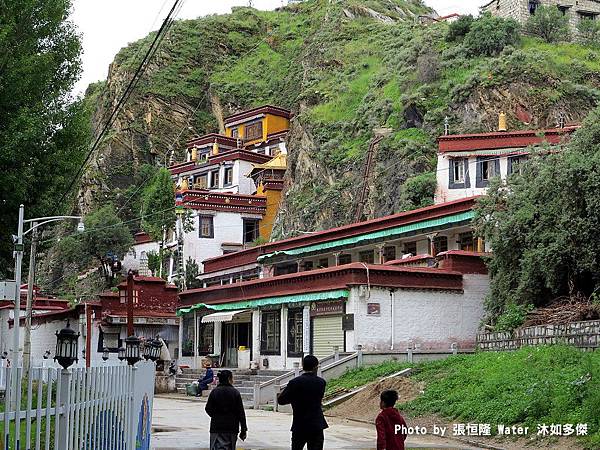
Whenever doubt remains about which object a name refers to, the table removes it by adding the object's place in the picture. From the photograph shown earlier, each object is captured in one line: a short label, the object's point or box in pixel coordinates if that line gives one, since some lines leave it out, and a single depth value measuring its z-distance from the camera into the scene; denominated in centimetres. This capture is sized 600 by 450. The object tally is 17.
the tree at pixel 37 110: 2142
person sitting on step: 2906
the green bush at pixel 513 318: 2761
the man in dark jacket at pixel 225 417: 1201
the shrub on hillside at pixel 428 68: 6800
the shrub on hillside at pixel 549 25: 7225
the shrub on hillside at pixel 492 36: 6844
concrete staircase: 3271
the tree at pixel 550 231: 2694
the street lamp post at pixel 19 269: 2357
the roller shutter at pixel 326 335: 3253
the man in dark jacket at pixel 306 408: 1094
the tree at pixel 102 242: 7250
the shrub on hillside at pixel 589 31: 7469
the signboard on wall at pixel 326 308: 3245
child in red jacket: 1062
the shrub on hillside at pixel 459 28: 7250
